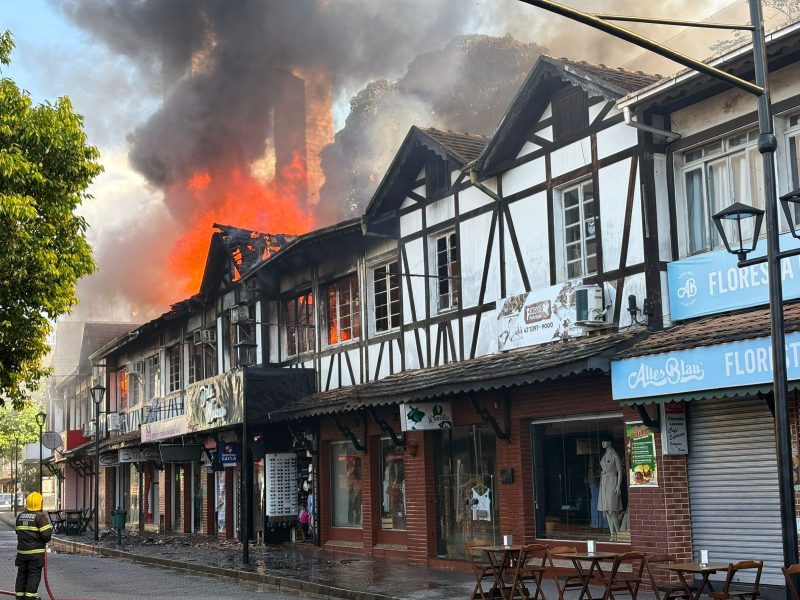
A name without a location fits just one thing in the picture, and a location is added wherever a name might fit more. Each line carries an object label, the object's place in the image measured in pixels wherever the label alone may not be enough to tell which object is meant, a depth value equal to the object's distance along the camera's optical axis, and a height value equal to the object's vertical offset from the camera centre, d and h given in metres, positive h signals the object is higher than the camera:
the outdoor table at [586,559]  11.70 -1.47
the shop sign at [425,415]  18.17 +0.26
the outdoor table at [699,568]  10.66 -1.48
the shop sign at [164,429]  28.50 +0.30
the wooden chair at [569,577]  12.05 -1.70
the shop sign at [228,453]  26.42 -0.39
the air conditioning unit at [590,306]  15.00 +1.69
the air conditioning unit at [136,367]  38.84 +2.66
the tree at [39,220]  15.84 +3.42
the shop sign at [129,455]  35.53 -0.49
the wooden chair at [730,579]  10.44 -1.58
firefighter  13.51 -1.31
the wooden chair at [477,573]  12.87 -1.76
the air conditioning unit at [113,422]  41.16 +0.75
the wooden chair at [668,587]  11.32 -1.75
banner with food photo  14.06 -0.43
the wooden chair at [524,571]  12.51 -1.71
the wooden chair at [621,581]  11.57 -1.76
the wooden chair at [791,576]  8.91 -1.31
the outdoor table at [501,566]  12.84 -1.68
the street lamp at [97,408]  30.92 +0.99
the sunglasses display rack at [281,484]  24.69 -1.12
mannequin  15.20 -0.87
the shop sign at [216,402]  23.88 +0.85
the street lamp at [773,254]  9.09 +1.47
